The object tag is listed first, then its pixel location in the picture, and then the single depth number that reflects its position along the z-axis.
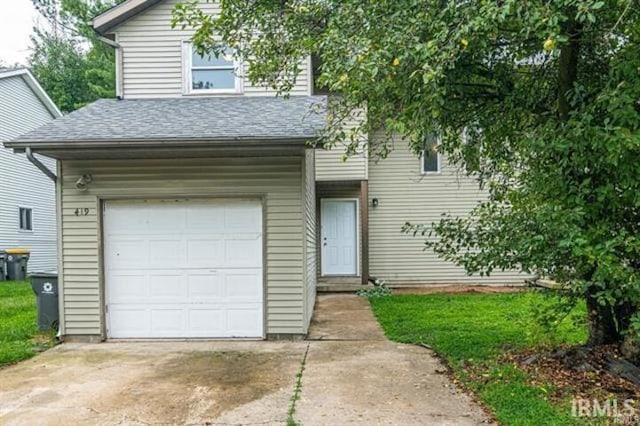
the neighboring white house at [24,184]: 16.16
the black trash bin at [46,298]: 7.00
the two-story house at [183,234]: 6.75
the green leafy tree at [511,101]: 3.77
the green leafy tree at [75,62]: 26.67
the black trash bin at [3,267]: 15.01
